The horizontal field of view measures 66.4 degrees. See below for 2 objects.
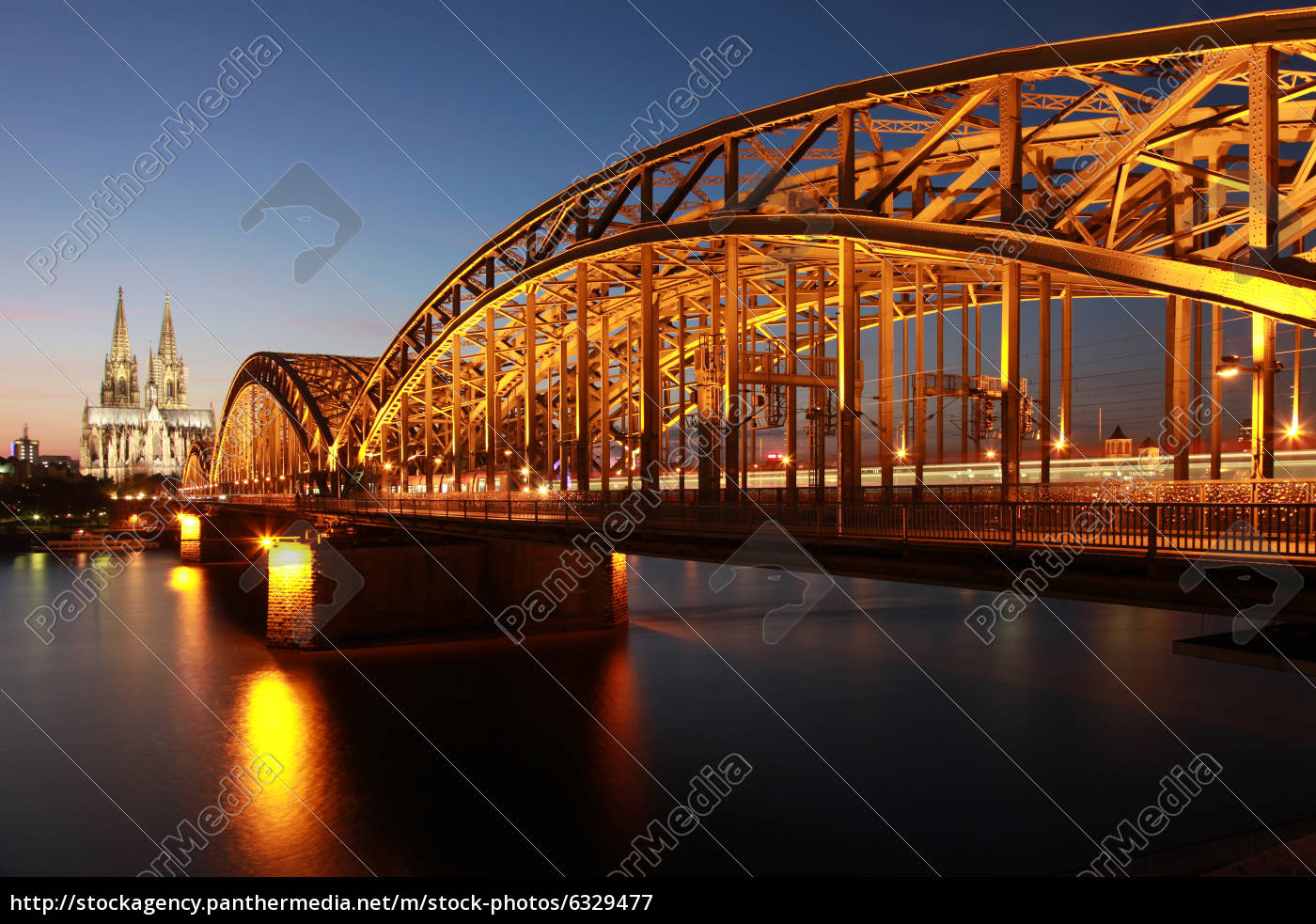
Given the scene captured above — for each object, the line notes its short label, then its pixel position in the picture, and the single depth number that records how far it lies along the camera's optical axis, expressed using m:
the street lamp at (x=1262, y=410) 19.16
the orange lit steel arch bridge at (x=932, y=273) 16.39
